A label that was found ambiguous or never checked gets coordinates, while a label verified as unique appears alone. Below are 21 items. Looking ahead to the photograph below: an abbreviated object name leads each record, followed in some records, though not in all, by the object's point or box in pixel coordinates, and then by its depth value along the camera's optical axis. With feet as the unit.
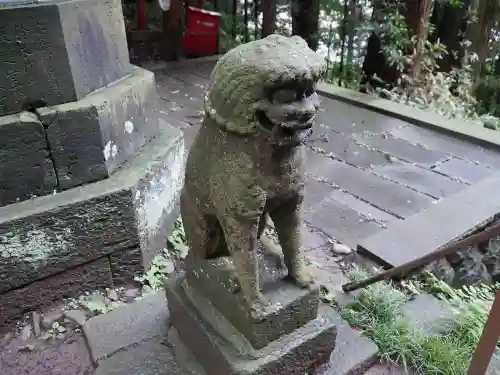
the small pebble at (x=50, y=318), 8.52
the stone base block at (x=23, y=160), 7.95
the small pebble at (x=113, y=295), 9.07
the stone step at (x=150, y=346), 7.02
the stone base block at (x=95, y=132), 8.29
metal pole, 5.19
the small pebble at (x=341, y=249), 9.89
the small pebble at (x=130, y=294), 9.07
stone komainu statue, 4.65
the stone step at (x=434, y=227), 9.48
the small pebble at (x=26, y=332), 8.32
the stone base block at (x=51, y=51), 7.77
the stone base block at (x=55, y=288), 8.34
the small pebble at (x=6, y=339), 8.23
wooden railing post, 4.54
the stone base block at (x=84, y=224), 8.04
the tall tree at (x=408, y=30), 17.94
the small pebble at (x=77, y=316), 8.52
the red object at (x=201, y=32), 20.62
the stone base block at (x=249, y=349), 5.99
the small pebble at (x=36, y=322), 8.42
